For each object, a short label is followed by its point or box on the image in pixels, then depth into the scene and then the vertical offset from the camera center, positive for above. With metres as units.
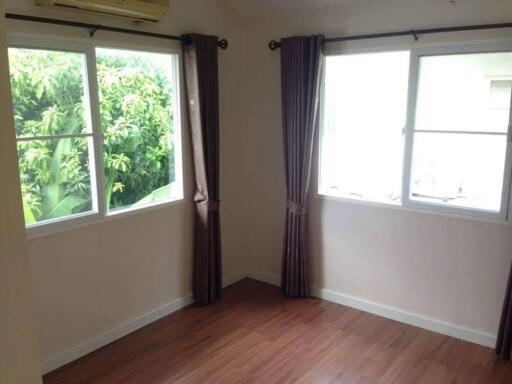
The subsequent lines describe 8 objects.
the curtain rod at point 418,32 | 2.67 +0.55
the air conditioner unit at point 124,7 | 2.43 +0.63
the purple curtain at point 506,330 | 2.75 -1.31
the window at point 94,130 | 2.51 -0.07
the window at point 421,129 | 2.82 -0.08
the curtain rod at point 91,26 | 2.34 +0.53
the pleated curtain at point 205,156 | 3.24 -0.28
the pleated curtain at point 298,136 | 3.34 -0.14
